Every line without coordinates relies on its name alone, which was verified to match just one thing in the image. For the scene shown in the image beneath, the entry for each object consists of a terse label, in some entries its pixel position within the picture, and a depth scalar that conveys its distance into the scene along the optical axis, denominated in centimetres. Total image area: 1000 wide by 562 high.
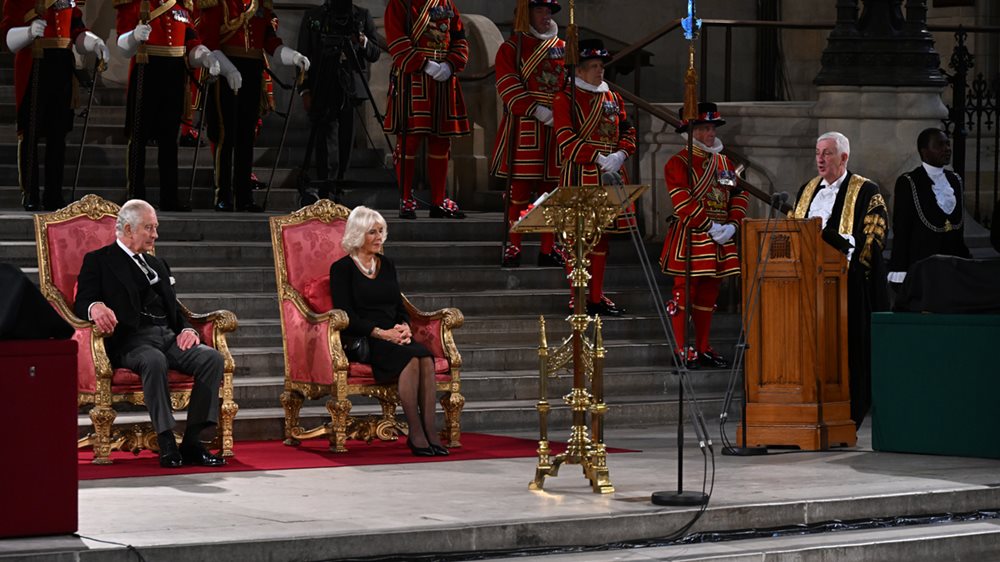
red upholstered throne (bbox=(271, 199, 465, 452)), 1964
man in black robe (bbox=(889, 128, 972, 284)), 2225
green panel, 1931
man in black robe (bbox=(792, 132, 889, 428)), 2109
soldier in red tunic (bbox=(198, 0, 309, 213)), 2723
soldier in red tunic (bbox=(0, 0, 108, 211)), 2550
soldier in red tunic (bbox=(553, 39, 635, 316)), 2445
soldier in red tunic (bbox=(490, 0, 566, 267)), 2583
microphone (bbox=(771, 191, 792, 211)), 1967
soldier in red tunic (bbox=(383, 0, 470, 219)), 2672
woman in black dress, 1953
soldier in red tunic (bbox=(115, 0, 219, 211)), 2606
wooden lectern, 1991
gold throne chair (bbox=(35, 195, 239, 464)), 1842
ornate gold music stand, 1697
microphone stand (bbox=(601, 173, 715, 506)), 1595
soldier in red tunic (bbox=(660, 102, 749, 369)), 2364
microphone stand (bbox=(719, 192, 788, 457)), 1967
